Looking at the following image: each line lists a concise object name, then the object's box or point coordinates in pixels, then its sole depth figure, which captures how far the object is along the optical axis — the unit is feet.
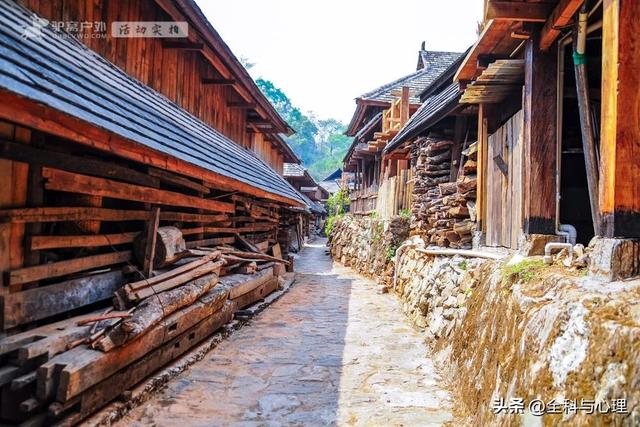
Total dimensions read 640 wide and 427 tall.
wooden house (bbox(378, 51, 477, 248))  21.62
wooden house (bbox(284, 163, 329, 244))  86.99
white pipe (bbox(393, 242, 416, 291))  31.78
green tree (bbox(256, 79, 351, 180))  228.63
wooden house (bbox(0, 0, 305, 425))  9.41
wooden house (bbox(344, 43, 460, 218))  40.63
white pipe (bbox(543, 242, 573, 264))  10.52
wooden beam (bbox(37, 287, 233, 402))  9.18
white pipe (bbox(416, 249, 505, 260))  15.50
